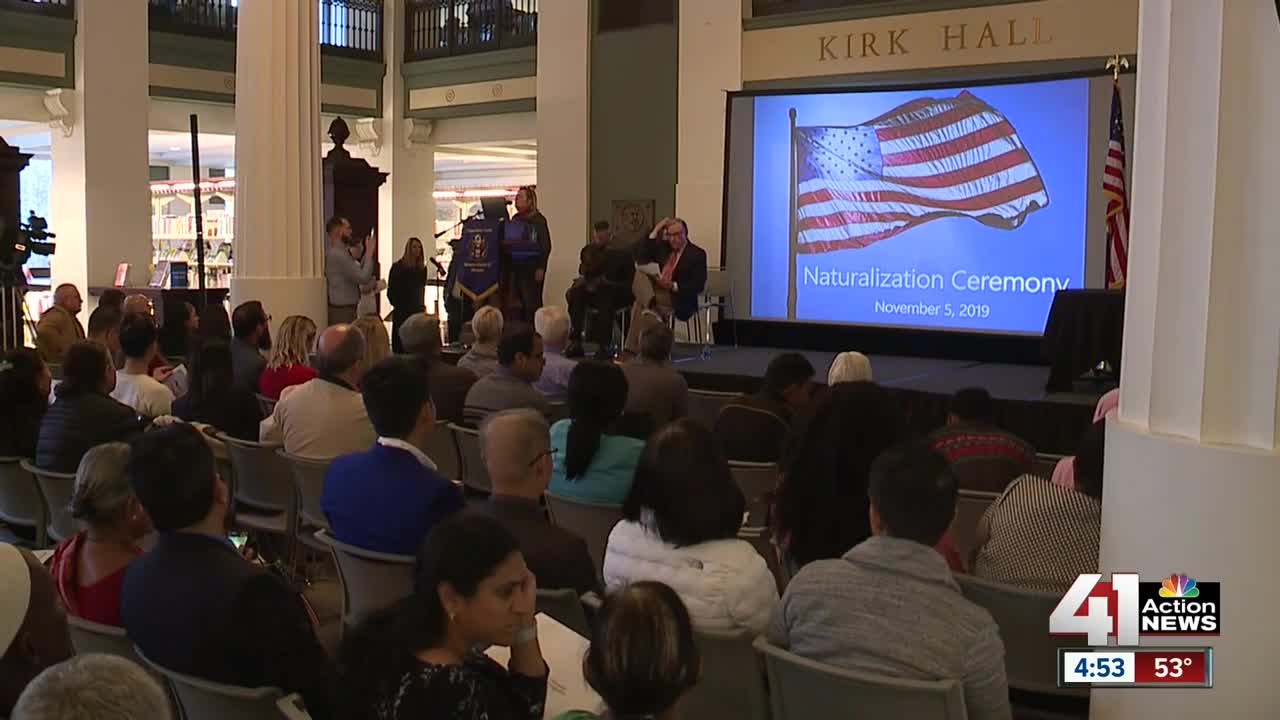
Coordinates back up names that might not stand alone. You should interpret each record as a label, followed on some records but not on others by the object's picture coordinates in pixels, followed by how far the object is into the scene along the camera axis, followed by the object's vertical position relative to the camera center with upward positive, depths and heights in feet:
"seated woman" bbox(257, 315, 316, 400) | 20.30 -1.60
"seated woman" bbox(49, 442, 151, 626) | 9.70 -2.16
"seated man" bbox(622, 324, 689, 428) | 19.17 -1.77
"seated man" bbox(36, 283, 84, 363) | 26.96 -1.53
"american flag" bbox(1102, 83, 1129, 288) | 29.37 +1.49
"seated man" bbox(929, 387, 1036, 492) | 14.01 -1.99
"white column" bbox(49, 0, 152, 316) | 49.11 +3.78
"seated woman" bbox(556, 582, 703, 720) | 5.88 -1.77
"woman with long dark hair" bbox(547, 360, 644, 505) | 13.35 -1.89
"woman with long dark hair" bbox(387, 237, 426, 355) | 40.19 -0.71
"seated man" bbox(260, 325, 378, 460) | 16.11 -1.86
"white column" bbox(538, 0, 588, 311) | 46.47 +4.79
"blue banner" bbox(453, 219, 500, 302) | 38.37 +0.06
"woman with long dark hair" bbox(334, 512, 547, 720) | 6.48 -1.97
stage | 24.12 -2.44
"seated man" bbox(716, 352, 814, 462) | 17.01 -1.93
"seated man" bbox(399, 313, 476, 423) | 19.94 -1.92
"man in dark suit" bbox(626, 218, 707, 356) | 35.78 -0.19
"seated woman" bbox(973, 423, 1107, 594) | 10.61 -2.17
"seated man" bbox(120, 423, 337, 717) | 8.04 -2.18
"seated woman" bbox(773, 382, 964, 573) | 10.80 -1.76
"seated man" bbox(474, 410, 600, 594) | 10.16 -1.92
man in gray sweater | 7.73 -2.06
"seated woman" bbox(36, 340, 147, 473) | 15.40 -1.92
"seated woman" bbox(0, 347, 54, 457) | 16.96 -1.94
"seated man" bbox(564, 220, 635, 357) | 35.12 -0.64
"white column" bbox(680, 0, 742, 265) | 42.04 +5.30
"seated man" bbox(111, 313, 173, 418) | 18.45 -1.76
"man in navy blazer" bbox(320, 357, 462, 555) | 11.22 -1.98
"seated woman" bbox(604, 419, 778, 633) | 9.26 -2.02
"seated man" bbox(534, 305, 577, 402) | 21.86 -1.54
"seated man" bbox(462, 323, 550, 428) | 18.38 -1.72
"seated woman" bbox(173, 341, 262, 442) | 17.95 -1.95
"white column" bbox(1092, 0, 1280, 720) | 7.93 -0.36
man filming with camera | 34.50 -0.35
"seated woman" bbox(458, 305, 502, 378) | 21.81 -1.33
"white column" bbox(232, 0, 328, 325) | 29.22 +2.28
